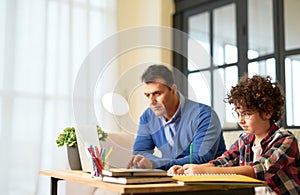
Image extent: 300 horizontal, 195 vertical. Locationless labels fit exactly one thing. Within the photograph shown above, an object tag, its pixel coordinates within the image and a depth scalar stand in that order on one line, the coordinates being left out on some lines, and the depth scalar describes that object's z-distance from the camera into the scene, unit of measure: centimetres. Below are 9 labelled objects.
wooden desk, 193
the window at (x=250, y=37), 385
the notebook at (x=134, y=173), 204
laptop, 262
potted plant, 299
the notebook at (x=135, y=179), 201
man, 249
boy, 227
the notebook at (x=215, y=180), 199
